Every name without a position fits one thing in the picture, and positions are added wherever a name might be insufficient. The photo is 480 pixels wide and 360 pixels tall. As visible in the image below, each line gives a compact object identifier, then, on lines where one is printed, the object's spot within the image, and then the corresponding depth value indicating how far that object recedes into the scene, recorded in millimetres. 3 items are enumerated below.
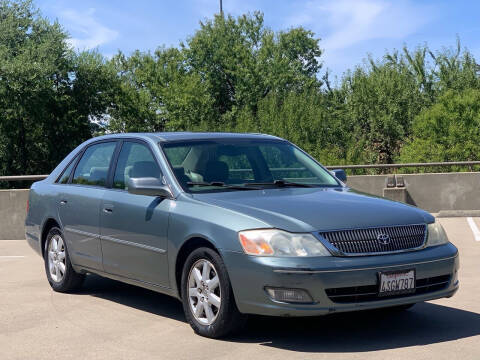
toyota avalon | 5512
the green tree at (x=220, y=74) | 71688
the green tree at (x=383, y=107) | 54156
